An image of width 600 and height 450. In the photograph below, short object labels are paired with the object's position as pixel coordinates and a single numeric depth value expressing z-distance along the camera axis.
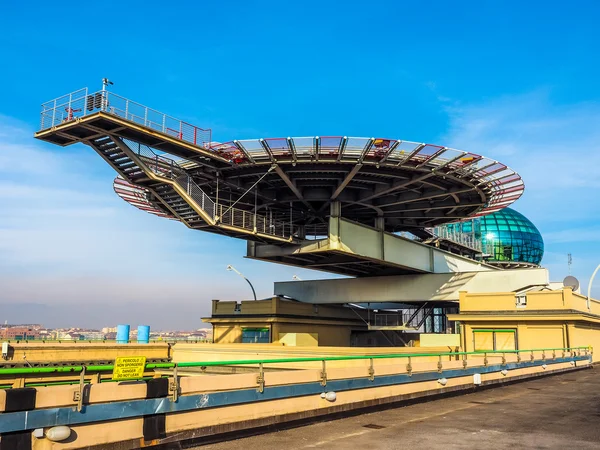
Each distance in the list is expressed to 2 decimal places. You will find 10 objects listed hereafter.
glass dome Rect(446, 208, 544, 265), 97.81
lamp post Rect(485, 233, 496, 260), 97.81
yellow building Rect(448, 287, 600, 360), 44.22
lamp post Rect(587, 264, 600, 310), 48.56
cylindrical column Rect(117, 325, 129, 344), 64.00
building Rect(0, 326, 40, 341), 57.44
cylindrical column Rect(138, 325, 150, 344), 63.16
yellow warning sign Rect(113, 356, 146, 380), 10.39
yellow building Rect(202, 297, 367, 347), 63.09
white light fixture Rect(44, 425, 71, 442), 8.90
